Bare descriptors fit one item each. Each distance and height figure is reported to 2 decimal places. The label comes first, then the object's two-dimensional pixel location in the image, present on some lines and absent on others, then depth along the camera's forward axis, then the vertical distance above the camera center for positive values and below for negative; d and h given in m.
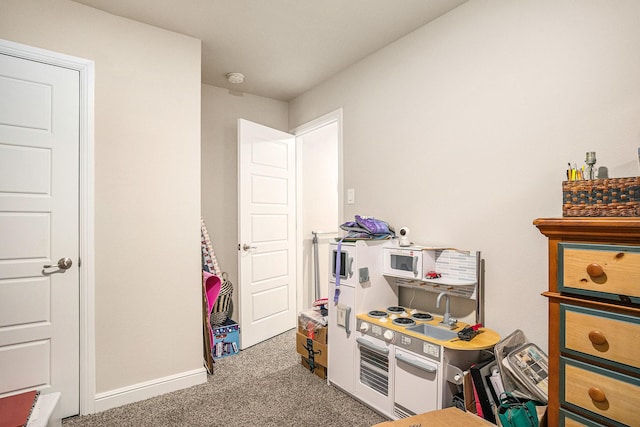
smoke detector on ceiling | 3.37 +1.34
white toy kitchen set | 1.91 -0.70
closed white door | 2.09 -0.09
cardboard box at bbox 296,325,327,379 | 2.70 -1.07
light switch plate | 3.17 +0.17
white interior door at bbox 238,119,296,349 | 3.42 -0.18
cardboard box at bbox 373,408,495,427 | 1.33 -0.81
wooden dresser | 1.17 -0.38
